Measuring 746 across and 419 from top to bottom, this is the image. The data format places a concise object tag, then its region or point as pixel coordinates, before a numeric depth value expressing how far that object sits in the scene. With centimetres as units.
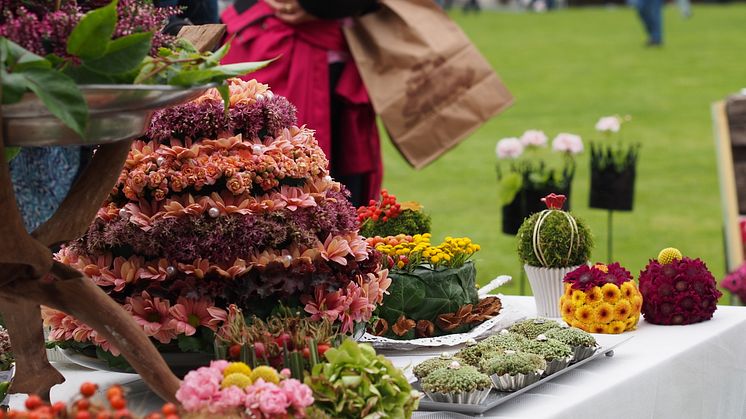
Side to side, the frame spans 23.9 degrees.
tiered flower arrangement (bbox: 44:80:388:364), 209
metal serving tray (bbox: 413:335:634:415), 205
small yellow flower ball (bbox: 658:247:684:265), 260
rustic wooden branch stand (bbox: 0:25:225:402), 191
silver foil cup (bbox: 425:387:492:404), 205
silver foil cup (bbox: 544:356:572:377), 218
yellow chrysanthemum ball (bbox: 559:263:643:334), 245
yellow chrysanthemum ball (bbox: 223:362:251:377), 186
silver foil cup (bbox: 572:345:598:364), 223
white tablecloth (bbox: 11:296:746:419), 211
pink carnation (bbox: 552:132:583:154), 379
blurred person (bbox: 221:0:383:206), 341
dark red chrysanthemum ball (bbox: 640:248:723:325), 251
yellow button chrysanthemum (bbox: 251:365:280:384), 186
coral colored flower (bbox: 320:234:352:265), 214
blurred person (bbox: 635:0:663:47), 1788
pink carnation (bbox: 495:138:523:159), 385
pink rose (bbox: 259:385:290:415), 181
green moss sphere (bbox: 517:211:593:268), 259
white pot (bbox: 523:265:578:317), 259
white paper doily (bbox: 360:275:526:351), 234
